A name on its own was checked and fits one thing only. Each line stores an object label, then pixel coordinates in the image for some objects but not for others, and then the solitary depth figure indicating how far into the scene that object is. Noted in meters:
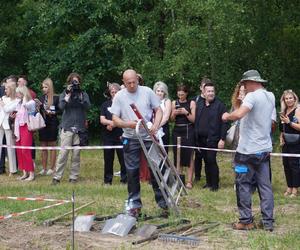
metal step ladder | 8.23
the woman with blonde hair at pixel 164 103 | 11.43
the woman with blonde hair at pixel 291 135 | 10.58
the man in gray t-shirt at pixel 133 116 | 8.65
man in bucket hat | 7.88
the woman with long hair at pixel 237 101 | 8.37
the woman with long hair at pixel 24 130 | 12.65
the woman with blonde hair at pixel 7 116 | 12.89
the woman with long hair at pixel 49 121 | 12.80
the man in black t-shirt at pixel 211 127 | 11.18
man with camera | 11.81
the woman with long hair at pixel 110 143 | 11.97
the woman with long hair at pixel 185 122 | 11.75
